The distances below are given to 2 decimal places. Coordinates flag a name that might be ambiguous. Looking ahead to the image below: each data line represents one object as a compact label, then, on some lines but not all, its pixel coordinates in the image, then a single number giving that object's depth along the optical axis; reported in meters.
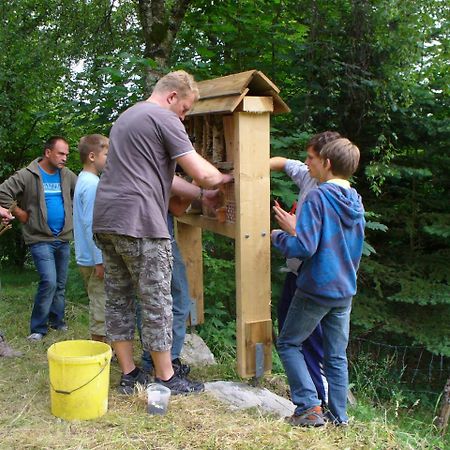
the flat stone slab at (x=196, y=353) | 4.71
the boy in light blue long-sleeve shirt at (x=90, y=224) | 4.36
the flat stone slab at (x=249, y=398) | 3.68
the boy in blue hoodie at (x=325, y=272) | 3.20
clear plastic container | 3.40
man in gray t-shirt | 3.42
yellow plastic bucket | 3.29
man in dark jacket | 5.36
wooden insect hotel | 3.72
